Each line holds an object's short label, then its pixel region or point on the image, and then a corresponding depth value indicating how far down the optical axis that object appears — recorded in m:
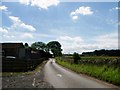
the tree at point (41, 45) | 75.90
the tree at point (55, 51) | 73.29
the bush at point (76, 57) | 22.69
